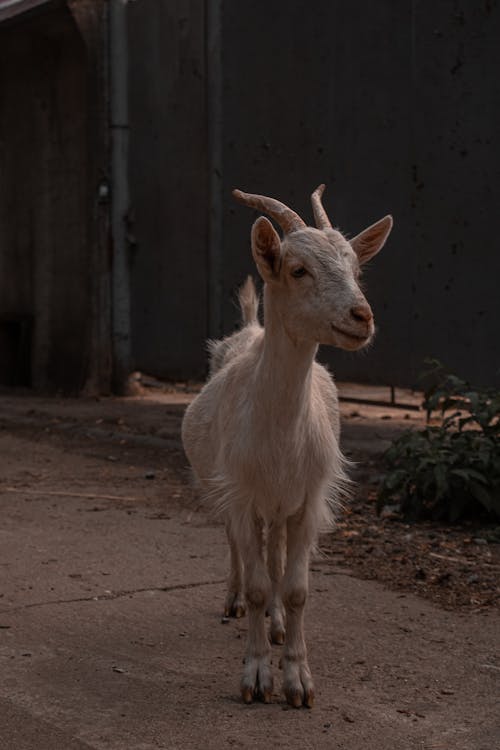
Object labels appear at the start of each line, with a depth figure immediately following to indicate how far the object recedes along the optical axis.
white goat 4.16
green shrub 6.42
